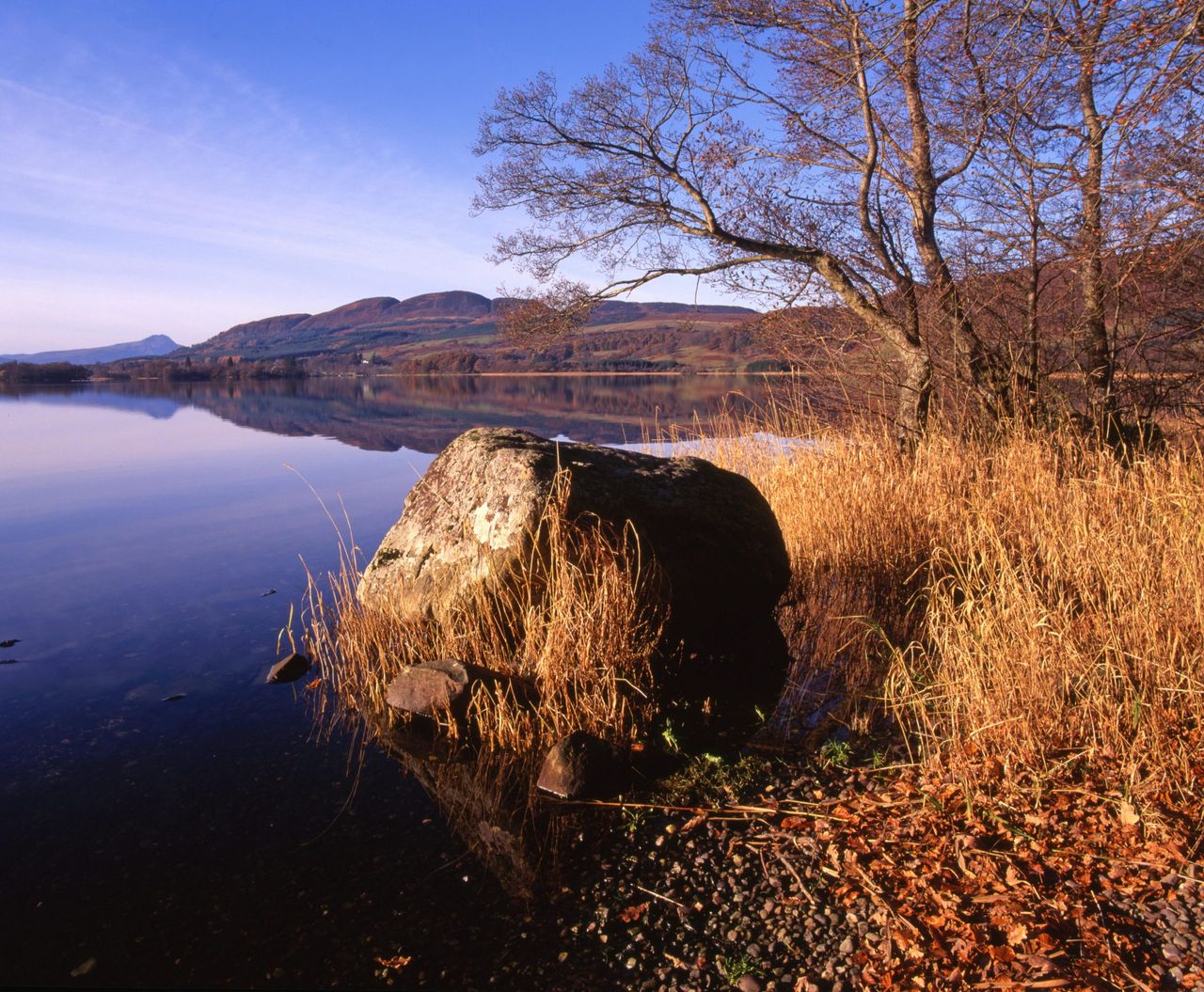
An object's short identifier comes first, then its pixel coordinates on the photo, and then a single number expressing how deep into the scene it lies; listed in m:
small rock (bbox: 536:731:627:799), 4.17
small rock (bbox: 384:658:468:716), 4.98
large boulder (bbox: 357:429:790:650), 5.75
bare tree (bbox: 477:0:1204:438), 9.44
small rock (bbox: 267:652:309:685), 6.06
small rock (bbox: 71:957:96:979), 3.08
